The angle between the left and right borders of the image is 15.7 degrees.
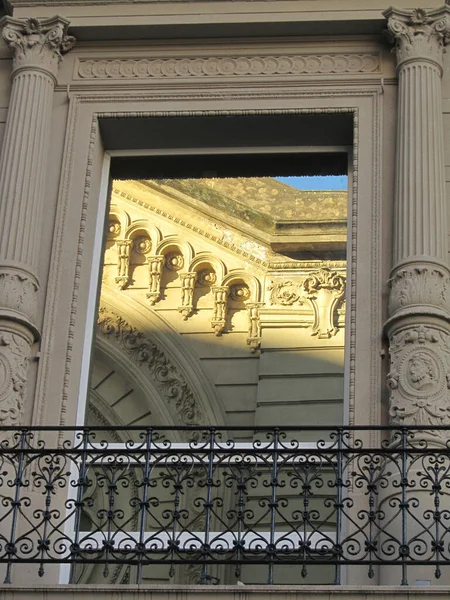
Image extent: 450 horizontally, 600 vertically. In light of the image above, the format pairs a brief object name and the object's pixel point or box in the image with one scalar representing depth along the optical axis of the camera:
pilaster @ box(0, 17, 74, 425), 11.66
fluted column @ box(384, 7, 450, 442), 11.20
